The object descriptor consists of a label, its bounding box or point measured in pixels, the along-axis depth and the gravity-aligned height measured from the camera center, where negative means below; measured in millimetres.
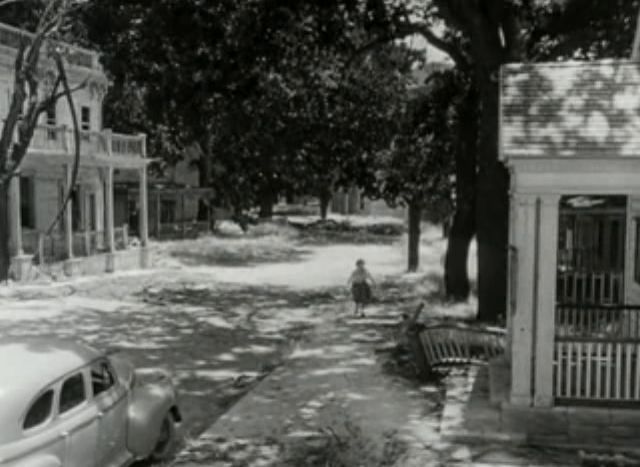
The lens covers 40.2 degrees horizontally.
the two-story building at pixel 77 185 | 28484 +47
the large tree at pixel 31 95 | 14599 +1604
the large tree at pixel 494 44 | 17578 +3111
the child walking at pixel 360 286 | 20828 -2345
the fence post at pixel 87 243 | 31297 -2041
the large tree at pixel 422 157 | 25766 +1143
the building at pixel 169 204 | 49062 -1091
